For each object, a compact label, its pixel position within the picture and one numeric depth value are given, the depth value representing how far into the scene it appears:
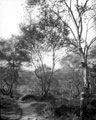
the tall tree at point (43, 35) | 12.36
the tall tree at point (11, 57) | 25.80
